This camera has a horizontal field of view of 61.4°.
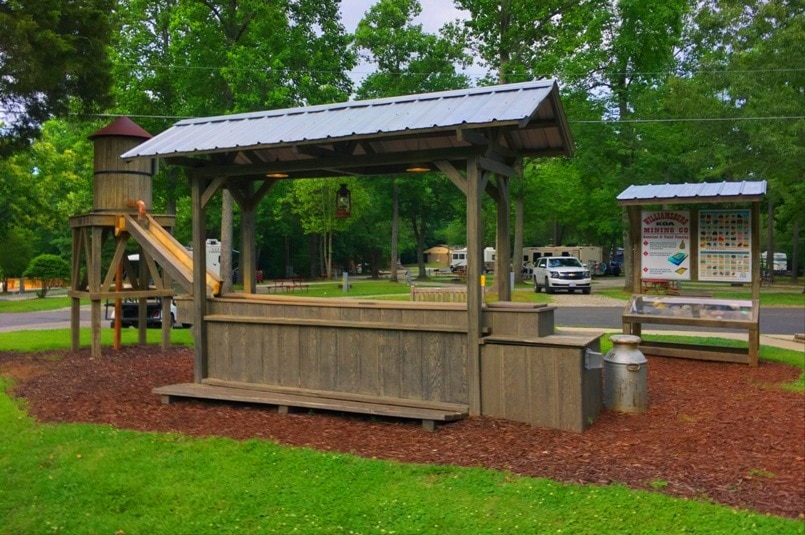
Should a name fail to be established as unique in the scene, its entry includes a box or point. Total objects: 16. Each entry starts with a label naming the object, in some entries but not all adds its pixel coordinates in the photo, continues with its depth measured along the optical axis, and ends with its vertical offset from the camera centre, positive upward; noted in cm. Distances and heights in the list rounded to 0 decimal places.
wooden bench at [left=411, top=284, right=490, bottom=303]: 862 -45
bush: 3400 -34
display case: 972 -84
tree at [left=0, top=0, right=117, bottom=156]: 1042 +331
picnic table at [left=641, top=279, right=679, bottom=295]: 1795 -83
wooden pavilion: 634 -58
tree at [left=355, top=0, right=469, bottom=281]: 3656 +1127
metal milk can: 686 -121
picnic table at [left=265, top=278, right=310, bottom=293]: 3221 -132
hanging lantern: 919 +80
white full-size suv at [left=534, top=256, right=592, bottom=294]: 2972 -66
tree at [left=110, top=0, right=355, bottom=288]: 2580 +827
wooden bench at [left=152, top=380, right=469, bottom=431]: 640 -145
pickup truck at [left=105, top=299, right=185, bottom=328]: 1712 -133
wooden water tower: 1167 +104
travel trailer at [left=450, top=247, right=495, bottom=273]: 5066 +18
